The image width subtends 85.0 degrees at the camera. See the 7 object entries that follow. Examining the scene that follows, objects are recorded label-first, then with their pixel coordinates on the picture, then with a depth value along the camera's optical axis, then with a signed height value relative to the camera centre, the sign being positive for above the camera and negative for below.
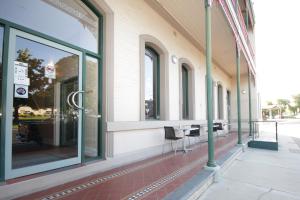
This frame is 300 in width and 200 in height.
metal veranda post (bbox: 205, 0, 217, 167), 2.85 +0.36
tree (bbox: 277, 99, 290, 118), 39.64 +1.07
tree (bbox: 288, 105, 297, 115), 39.04 -0.40
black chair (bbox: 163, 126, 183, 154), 4.06 -0.63
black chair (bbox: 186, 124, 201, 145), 4.94 -0.75
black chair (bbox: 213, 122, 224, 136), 6.70 -0.76
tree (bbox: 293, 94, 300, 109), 36.73 +1.66
